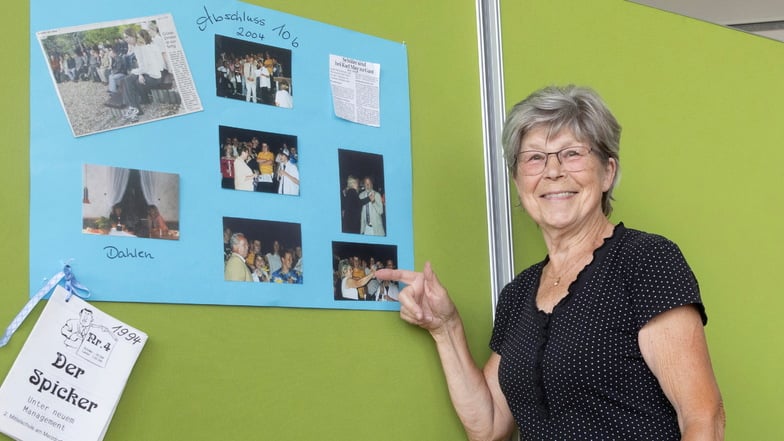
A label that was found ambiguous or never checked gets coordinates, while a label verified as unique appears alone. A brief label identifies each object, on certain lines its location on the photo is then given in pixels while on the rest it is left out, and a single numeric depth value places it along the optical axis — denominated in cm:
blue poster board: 106
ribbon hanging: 99
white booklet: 98
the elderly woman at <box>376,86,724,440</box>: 118
